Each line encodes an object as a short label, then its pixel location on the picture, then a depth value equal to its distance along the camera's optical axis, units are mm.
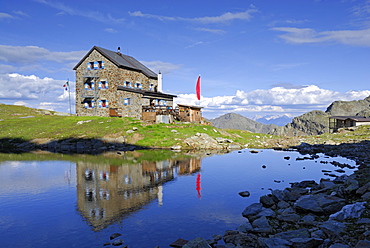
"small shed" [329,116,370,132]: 71000
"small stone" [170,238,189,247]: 10961
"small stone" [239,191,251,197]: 18397
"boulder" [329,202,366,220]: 11648
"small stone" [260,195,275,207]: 15461
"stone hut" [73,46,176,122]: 66188
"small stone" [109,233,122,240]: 11741
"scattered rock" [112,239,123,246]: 11099
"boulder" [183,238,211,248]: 9903
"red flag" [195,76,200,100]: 68950
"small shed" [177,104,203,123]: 65762
